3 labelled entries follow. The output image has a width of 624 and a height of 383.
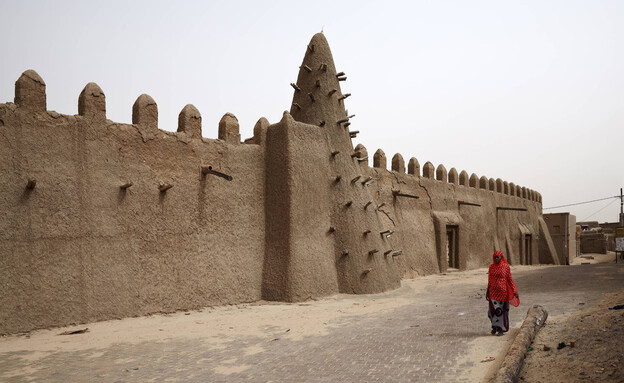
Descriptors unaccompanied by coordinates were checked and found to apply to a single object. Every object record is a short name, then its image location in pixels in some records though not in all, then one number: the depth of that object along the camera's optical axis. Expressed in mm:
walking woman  6727
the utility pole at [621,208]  45044
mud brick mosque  7832
